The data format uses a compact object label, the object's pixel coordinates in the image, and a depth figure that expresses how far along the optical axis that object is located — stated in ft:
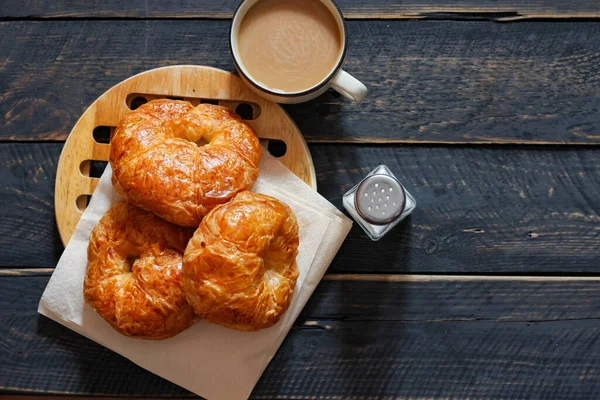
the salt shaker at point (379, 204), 2.85
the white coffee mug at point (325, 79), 2.78
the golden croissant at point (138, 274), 2.73
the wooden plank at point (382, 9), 2.99
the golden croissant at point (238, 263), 2.64
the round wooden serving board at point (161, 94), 2.89
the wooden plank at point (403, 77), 2.98
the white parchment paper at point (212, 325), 2.85
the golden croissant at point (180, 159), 2.69
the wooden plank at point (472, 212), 2.96
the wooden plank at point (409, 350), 2.95
